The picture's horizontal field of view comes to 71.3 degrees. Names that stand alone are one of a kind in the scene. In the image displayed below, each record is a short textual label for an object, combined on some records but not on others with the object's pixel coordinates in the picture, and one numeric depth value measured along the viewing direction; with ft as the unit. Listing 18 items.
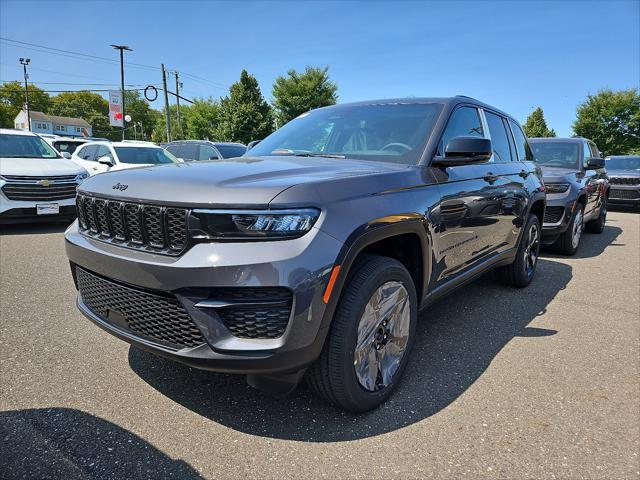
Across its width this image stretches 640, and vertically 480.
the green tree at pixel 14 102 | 262.06
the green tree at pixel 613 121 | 116.37
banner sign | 117.91
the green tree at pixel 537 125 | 172.29
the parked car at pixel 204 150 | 41.16
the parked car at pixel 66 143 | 46.34
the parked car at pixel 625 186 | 41.32
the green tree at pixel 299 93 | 130.62
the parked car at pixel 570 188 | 20.49
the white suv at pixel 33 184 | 22.74
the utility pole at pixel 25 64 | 186.09
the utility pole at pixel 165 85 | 110.83
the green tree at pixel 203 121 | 178.29
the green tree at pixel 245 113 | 116.47
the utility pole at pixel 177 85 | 152.09
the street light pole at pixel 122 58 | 120.29
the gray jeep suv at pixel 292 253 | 6.07
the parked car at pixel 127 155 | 32.99
